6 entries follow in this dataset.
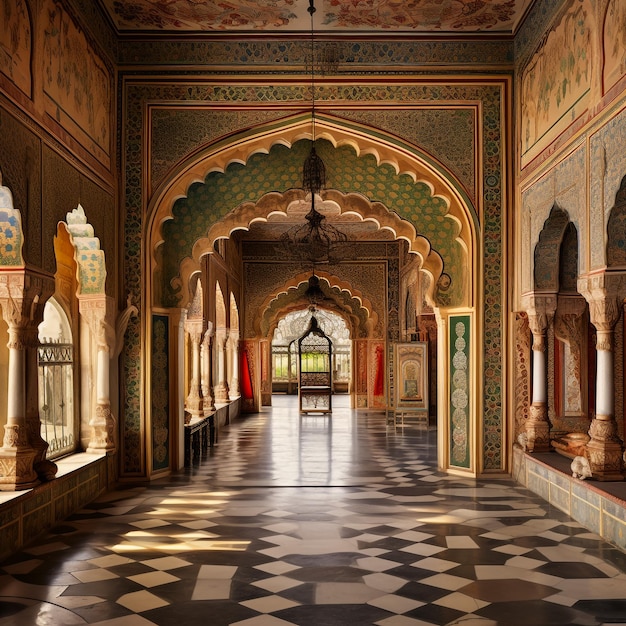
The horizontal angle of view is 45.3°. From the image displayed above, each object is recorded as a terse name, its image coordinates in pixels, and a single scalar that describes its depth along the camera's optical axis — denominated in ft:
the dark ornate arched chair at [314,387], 59.93
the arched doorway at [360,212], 28.12
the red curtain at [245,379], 62.75
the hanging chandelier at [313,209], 26.14
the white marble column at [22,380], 18.53
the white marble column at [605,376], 19.61
